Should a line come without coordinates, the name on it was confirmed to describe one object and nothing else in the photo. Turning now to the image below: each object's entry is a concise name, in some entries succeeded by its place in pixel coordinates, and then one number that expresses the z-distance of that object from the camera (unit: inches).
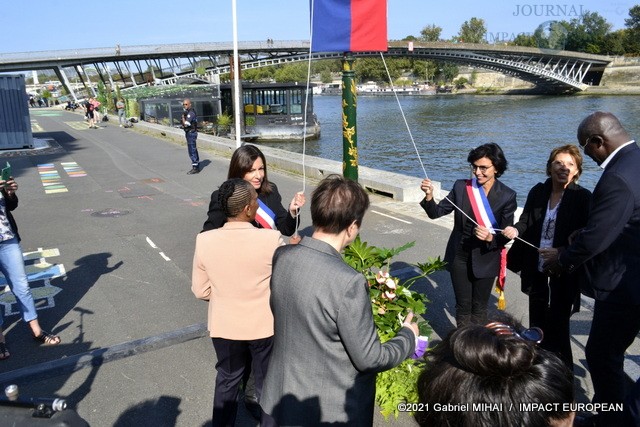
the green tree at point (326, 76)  5541.3
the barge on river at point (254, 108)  1286.9
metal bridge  2672.2
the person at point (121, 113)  1212.7
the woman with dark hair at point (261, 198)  145.5
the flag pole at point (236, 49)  406.3
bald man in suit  108.5
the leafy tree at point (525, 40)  4072.3
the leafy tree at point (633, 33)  3447.3
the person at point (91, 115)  1197.7
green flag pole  186.7
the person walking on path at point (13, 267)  169.8
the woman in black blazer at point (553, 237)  139.5
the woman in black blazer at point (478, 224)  148.8
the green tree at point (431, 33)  5404.0
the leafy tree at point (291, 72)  4339.1
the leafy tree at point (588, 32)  3636.8
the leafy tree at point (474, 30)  5191.9
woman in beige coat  110.7
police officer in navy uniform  552.4
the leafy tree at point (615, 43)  3462.1
